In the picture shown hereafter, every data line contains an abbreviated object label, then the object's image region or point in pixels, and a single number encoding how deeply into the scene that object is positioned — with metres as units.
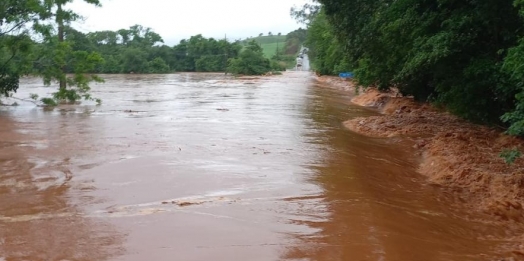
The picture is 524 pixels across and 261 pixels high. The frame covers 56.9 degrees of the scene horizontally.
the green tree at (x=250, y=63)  75.62
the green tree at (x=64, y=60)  22.77
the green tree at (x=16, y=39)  21.03
